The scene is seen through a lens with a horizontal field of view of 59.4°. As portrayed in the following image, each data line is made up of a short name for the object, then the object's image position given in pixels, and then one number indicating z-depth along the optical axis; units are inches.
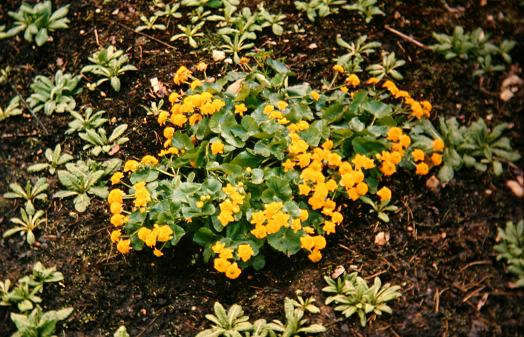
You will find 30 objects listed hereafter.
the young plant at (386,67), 130.6
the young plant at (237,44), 135.7
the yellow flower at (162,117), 118.0
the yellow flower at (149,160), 112.3
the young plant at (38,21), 150.6
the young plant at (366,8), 140.7
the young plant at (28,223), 119.7
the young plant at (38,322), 105.0
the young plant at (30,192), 125.3
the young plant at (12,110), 141.8
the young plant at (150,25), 144.8
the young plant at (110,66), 137.7
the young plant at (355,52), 131.8
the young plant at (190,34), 141.4
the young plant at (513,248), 103.1
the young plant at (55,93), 138.1
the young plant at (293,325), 97.9
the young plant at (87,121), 132.3
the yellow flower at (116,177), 111.2
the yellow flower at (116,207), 105.1
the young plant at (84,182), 121.5
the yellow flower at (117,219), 104.6
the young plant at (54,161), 128.5
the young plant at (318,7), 142.5
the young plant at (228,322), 99.3
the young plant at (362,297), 99.7
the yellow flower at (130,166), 110.7
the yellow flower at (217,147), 107.3
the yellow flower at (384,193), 107.1
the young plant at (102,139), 128.8
